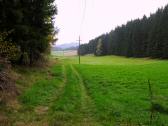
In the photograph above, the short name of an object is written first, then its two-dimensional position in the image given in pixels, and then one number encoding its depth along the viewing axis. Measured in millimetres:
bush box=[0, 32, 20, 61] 7707
